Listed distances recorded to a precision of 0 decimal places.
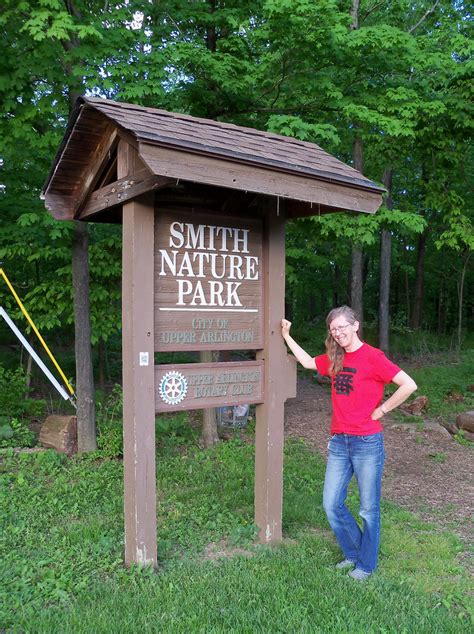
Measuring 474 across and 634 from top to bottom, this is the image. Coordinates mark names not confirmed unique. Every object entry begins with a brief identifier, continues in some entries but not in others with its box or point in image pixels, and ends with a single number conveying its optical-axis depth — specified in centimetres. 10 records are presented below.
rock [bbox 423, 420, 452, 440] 916
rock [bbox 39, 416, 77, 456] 719
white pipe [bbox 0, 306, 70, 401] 751
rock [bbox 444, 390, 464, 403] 1180
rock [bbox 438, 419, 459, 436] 940
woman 382
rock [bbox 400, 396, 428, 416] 1071
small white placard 379
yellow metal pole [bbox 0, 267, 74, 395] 736
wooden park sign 375
